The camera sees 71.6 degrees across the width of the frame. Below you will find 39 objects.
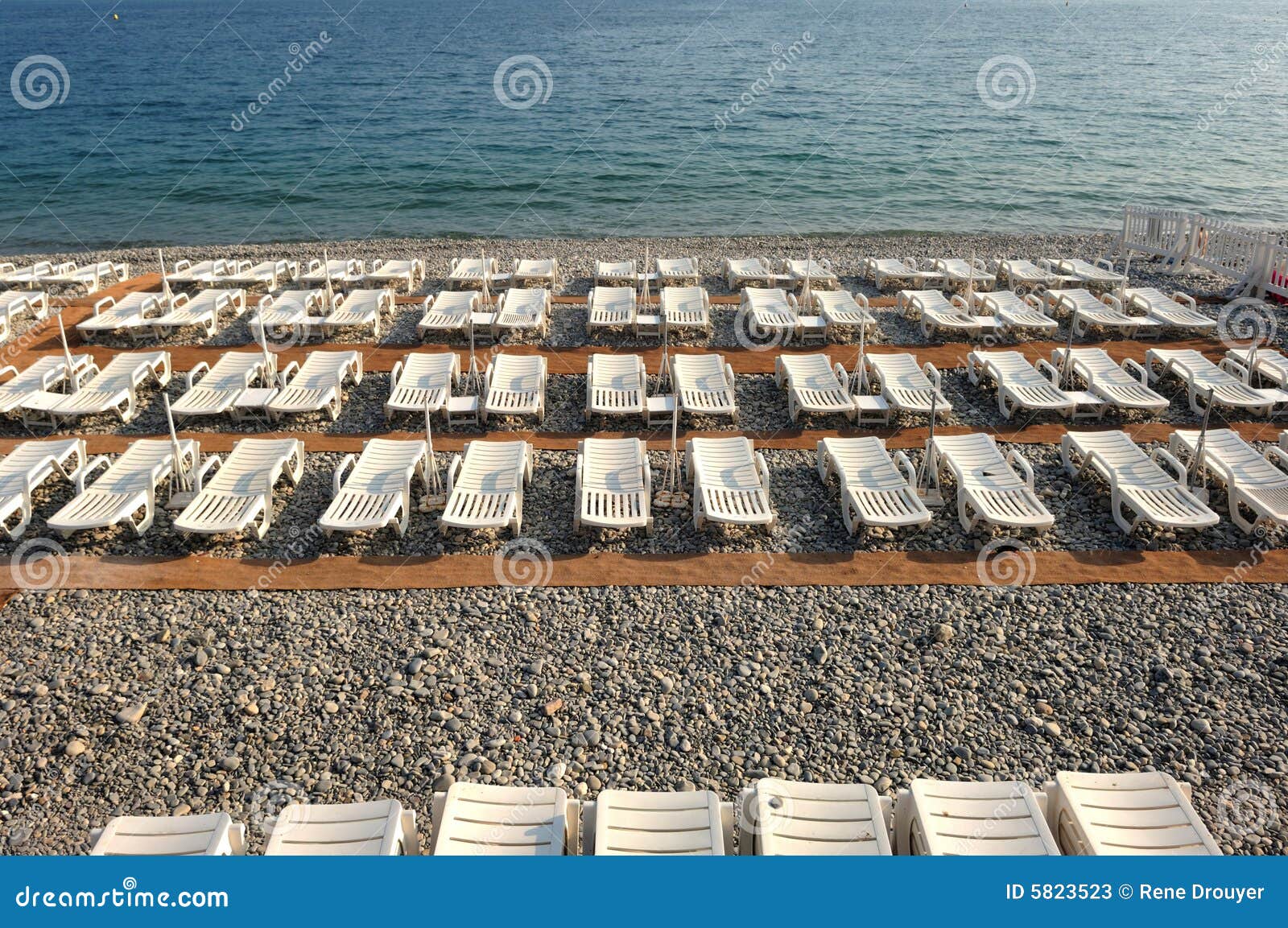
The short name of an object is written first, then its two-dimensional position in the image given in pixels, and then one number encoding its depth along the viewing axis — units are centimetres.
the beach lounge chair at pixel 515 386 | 1235
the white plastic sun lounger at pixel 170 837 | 511
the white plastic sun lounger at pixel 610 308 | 1556
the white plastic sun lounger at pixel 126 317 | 1526
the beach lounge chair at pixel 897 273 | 1866
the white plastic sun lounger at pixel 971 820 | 524
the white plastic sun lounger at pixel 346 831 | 526
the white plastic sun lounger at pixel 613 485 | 966
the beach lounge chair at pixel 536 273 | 1842
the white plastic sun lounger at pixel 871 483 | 962
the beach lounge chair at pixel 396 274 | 1847
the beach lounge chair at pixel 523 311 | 1535
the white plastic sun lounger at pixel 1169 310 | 1548
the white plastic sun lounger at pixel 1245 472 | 977
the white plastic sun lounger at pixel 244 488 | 958
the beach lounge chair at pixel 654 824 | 530
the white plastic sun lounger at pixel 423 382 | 1249
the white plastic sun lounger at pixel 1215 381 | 1238
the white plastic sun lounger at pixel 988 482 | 968
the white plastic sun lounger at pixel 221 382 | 1233
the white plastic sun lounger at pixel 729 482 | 971
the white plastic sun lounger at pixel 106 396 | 1222
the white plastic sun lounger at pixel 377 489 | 957
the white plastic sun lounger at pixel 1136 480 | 959
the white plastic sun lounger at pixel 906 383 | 1234
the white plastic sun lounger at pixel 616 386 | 1234
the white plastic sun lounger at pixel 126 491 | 952
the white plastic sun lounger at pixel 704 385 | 1241
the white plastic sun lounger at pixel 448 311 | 1546
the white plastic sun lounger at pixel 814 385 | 1244
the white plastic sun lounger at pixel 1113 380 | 1234
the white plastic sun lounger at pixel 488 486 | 962
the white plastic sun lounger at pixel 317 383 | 1242
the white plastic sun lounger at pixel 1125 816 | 537
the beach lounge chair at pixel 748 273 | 1855
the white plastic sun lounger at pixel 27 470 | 983
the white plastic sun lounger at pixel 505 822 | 531
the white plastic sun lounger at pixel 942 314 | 1541
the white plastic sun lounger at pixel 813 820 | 525
